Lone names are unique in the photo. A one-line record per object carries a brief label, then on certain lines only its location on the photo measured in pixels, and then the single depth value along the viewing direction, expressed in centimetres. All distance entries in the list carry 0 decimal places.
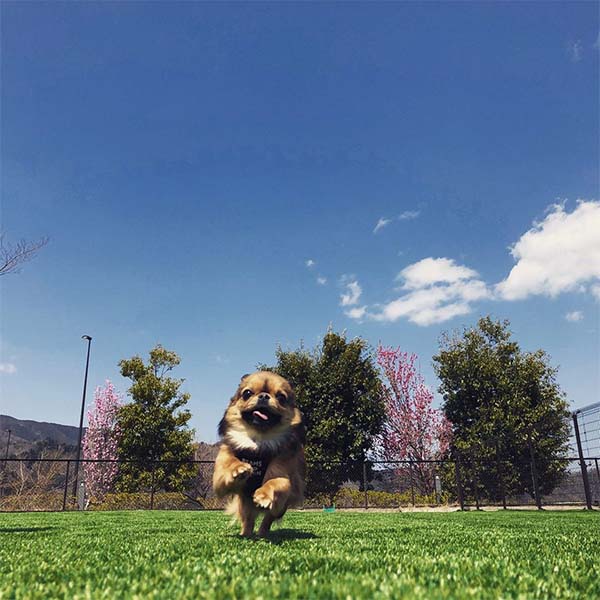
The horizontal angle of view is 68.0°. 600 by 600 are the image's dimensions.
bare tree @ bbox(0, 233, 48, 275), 897
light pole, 2525
